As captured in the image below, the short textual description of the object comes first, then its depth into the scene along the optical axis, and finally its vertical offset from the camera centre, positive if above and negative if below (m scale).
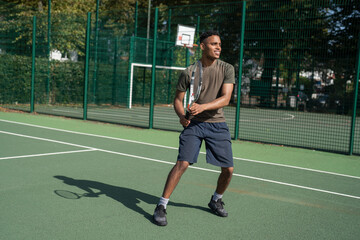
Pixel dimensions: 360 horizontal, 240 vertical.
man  4.32 -0.28
